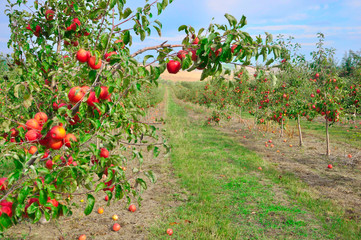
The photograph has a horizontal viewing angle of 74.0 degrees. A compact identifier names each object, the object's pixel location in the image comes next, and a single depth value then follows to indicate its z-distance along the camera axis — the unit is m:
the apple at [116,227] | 3.92
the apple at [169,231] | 3.84
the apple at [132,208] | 4.57
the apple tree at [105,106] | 1.63
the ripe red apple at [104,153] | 2.05
